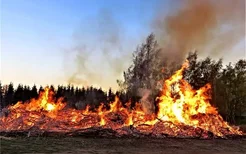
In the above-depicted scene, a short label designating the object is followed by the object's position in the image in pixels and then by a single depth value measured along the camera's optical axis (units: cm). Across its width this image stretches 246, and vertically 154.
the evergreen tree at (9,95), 5666
